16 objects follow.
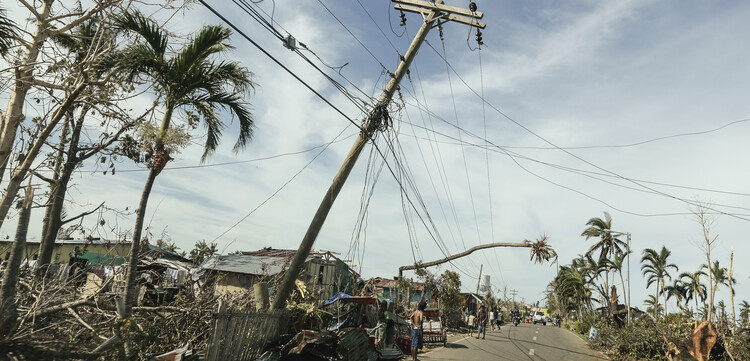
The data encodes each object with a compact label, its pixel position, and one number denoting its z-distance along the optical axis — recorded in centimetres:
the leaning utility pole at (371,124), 1090
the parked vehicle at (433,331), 2045
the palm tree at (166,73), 909
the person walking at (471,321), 3341
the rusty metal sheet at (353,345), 965
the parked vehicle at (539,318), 6988
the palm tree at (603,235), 4831
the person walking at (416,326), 1339
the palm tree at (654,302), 5658
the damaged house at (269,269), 2447
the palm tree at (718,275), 5100
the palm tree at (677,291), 6138
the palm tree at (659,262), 5550
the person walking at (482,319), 2530
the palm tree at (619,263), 4731
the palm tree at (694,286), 5750
